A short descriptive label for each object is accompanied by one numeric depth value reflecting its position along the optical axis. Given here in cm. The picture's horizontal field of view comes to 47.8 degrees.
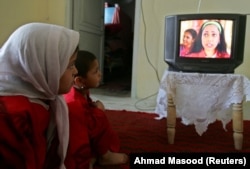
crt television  146
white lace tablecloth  131
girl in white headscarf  62
